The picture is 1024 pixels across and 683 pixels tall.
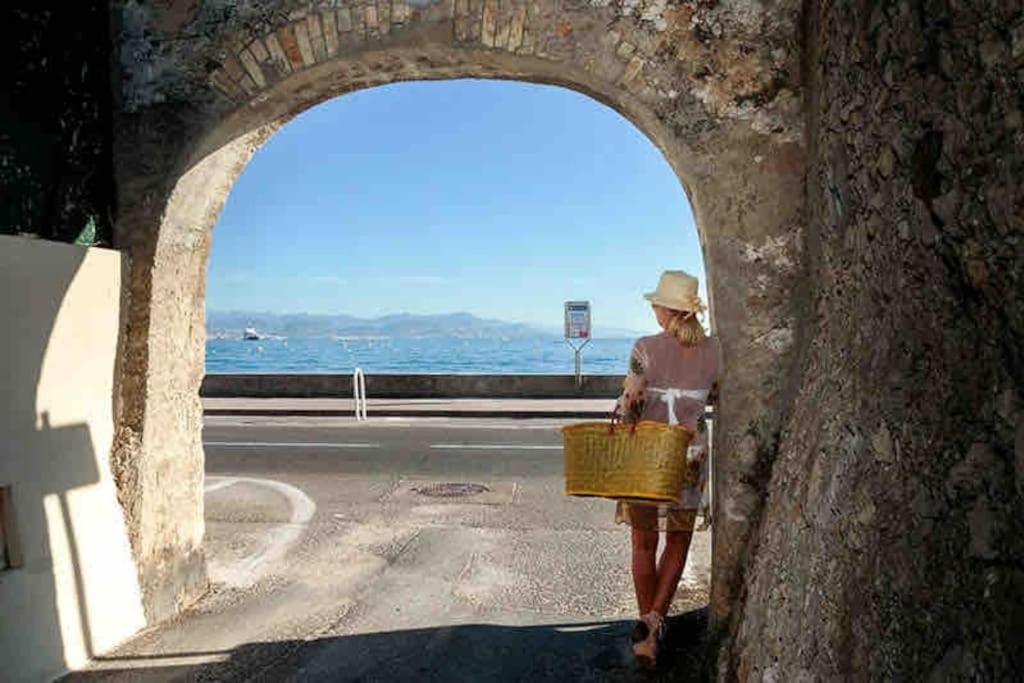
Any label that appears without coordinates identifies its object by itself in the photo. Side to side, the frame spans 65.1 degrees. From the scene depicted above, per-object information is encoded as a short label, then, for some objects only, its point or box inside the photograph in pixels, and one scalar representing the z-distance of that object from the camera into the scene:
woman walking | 3.73
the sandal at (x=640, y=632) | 3.81
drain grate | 8.01
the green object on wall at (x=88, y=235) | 4.18
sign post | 17.12
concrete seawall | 17.05
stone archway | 3.72
